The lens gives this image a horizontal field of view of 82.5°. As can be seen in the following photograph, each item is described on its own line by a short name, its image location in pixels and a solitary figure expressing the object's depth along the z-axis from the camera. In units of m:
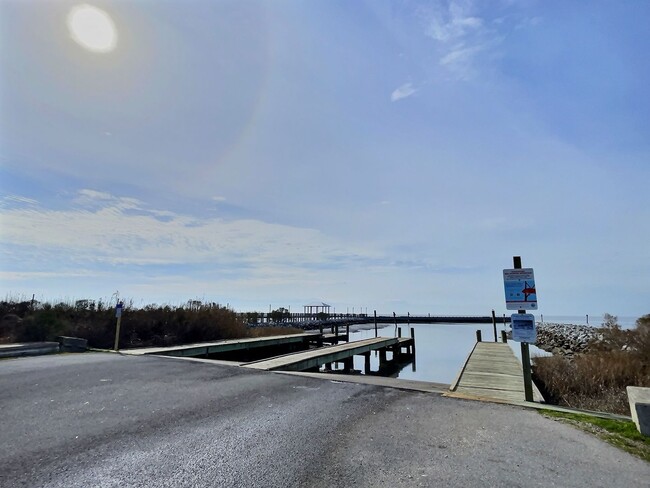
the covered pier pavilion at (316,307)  75.76
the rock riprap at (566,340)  24.98
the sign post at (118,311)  14.71
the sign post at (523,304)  7.38
